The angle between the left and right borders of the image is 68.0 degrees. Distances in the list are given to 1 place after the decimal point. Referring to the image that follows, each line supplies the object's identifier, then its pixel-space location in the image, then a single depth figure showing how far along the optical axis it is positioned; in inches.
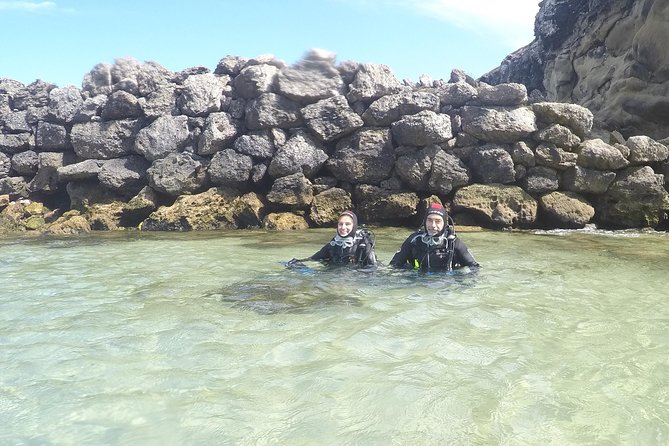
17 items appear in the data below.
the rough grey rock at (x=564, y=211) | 591.2
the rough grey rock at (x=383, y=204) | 625.3
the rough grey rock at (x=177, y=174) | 644.7
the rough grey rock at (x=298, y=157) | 637.3
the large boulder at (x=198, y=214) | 616.7
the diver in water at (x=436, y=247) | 313.4
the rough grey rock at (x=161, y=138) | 671.8
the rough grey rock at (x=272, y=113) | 656.4
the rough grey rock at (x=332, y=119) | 647.1
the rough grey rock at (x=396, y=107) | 647.1
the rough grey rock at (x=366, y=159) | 639.1
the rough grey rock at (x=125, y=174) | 663.1
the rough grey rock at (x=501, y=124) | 621.3
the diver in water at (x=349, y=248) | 330.6
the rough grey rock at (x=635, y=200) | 590.7
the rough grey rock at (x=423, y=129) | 624.1
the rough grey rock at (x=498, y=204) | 592.4
